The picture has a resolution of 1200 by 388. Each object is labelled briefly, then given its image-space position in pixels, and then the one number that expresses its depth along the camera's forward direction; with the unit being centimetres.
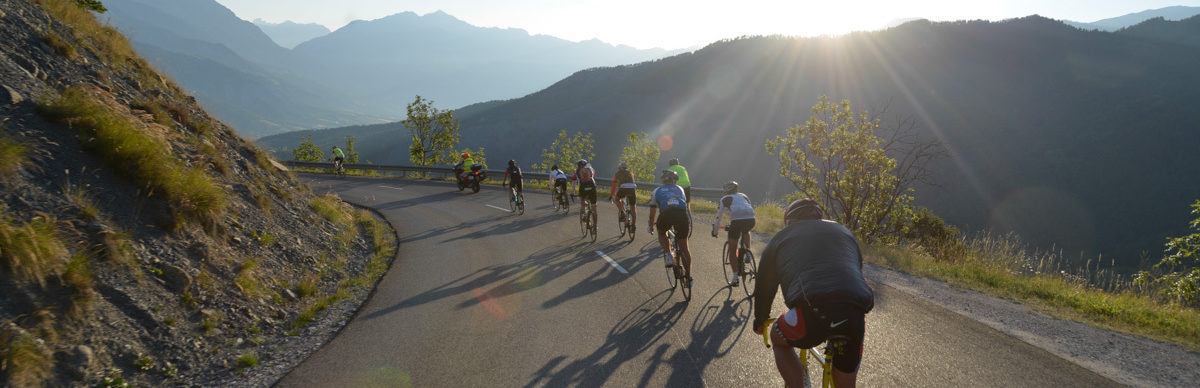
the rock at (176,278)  557
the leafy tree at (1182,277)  779
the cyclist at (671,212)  768
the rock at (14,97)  648
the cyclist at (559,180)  1673
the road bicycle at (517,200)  1700
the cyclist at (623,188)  1173
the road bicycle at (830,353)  317
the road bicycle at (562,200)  1719
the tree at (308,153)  5416
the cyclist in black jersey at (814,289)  313
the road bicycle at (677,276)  722
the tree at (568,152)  4203
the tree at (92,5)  1124
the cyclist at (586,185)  1248
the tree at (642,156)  3462
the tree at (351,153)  5669
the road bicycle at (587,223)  1215
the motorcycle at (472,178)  2420
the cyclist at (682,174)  1137
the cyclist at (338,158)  3212
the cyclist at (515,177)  1667
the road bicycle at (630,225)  1189
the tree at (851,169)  1358
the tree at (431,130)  4328
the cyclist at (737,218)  774
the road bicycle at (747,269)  751
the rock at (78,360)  402
